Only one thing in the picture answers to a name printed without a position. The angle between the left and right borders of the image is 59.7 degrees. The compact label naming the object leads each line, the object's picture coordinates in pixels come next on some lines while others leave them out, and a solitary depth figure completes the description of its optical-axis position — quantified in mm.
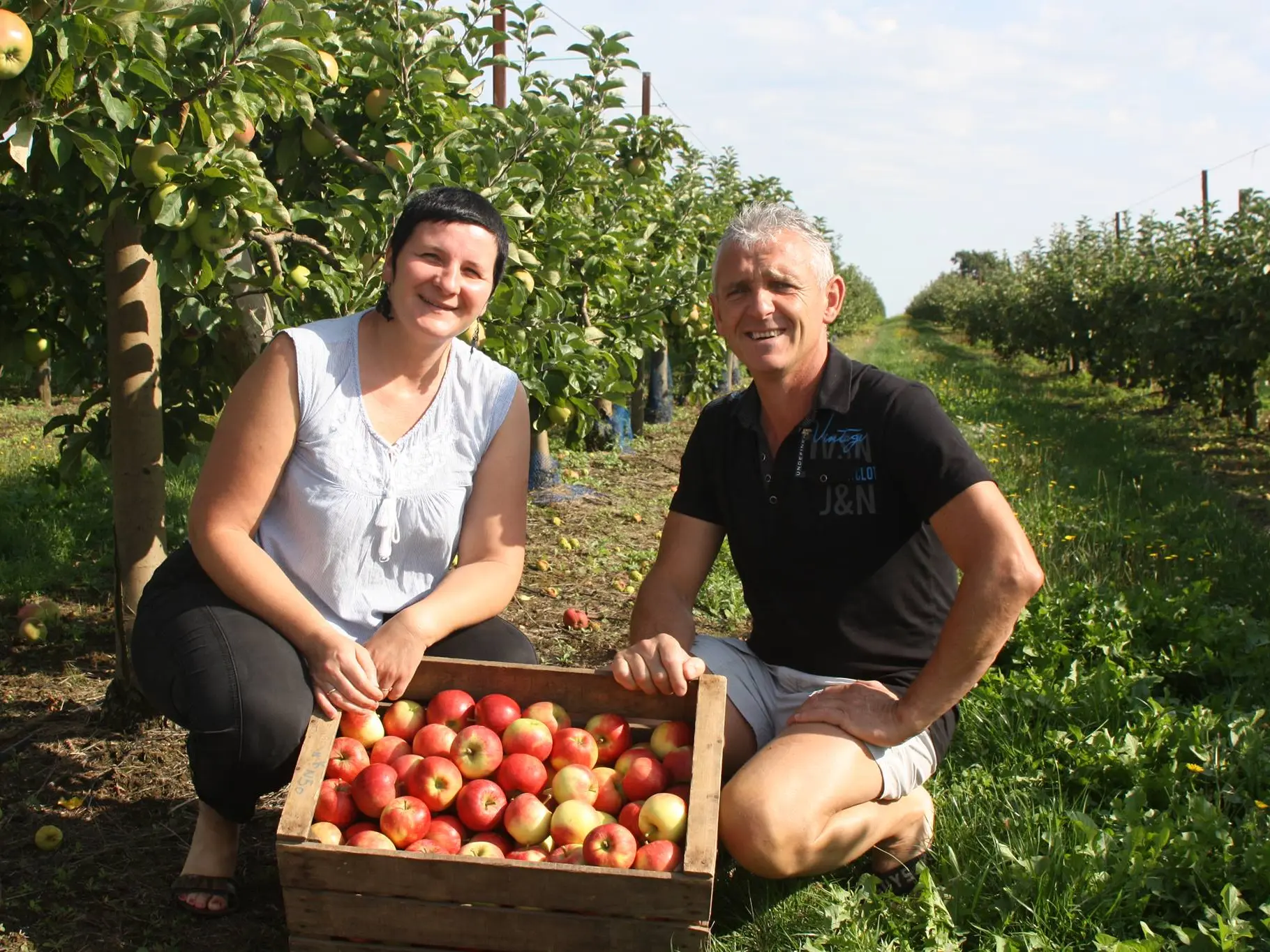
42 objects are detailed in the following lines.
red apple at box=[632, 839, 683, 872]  1795
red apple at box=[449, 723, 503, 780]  2066
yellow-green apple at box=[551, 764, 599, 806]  2023
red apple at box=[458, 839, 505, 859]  1907
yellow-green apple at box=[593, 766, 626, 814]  2064
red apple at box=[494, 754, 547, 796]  2047
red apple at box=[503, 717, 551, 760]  2090
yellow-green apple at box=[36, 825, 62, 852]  2439
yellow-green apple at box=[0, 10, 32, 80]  1939
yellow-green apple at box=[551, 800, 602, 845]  1932
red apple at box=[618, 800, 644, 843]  1967
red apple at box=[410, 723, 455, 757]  2086
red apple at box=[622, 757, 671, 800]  2053
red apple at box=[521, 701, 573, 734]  2178
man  2082
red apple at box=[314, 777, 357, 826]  1950
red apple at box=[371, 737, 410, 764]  2092
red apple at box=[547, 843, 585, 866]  1895
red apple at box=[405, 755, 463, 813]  1981
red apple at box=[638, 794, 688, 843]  1893
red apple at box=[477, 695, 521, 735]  2150
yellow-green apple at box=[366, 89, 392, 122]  3314
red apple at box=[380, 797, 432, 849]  1896
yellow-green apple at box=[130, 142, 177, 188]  2412
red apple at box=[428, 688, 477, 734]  2158
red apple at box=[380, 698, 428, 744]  2172
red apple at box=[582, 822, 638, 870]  1812
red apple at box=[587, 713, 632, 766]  2186
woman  2080
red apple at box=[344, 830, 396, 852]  1835
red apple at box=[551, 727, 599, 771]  2094
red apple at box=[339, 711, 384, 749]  2133
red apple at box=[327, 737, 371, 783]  2018
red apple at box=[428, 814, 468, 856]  1919
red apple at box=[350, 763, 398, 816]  1934
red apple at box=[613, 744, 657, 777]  2098
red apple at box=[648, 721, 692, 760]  2156
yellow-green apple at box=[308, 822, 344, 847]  1859
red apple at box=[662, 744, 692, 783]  2094
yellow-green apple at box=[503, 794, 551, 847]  1974
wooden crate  1732
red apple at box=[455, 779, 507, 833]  1991
